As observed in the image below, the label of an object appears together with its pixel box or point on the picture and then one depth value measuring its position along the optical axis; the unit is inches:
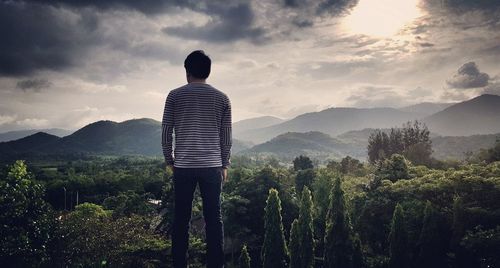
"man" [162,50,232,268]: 192.4
